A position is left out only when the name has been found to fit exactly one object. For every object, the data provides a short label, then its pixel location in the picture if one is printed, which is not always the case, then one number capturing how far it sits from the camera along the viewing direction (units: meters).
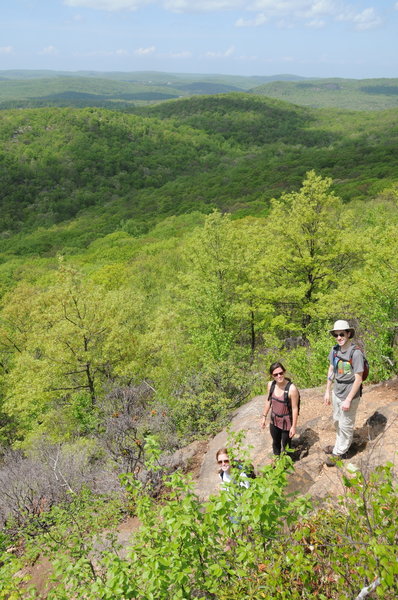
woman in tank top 6.48
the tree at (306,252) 18.41
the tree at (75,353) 17.30
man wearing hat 5.87
